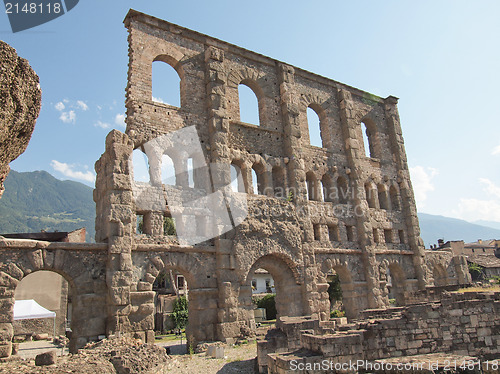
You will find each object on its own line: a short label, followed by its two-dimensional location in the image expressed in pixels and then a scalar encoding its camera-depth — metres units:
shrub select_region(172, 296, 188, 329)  27.03
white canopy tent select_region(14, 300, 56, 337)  16.88
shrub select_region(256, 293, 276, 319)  31.92
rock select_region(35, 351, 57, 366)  8.88
